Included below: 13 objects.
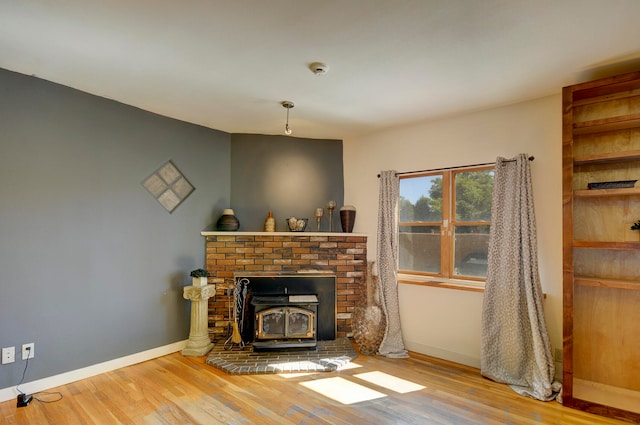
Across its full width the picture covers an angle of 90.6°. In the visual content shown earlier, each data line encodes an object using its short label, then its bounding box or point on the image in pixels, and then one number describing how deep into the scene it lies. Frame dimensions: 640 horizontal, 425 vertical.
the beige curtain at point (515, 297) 2.61
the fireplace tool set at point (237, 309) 3.47
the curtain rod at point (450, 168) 2.88
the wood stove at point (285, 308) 3.44
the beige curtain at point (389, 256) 3.47
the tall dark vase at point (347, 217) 3.93
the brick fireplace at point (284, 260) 3.72
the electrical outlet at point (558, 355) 2.69
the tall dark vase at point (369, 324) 3.42
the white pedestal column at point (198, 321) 3.36
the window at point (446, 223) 3.21
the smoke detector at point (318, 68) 2.27
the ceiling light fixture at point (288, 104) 2.99
